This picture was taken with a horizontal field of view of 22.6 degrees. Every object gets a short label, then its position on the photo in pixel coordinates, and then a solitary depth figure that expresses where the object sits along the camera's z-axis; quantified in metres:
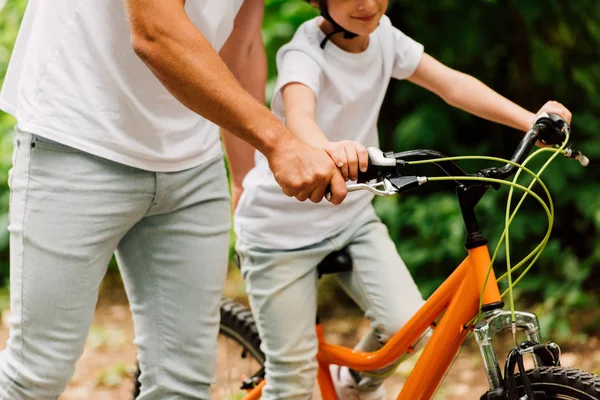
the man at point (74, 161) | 2.55
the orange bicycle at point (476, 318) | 2.39
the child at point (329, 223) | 2.95
